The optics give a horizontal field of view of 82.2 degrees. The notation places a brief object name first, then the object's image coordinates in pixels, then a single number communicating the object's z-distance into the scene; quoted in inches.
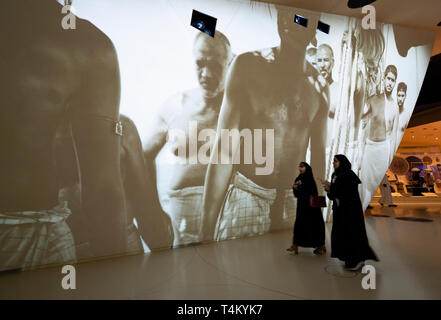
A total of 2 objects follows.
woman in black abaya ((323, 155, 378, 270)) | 115.7
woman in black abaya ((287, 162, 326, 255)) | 142.8
